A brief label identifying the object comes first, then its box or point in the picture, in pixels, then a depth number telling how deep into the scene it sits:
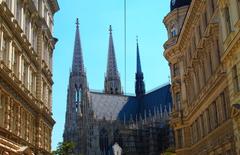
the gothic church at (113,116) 123.44
